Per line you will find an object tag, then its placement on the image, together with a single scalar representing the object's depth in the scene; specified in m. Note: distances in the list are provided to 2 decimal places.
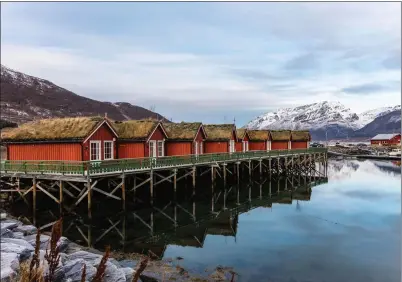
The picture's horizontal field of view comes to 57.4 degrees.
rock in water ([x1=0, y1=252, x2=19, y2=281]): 9.07
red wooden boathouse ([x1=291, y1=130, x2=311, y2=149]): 58.84
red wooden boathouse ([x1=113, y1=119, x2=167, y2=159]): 29.55
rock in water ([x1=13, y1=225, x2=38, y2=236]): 16.61
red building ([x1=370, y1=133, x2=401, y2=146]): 117.60
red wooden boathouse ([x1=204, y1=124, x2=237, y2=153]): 40.62
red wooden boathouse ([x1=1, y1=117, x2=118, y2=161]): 25.11
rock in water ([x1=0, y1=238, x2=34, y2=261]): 11.70
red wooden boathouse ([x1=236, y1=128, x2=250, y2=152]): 45.84
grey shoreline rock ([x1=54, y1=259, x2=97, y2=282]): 10.16
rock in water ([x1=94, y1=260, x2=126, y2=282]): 11.05
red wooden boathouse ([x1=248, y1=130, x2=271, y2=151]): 50.47
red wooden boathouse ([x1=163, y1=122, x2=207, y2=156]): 35.03
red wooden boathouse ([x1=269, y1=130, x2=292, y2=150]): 54.38
